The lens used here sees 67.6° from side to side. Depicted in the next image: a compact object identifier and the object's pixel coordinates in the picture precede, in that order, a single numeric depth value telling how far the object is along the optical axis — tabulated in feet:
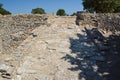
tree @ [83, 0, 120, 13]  29.63
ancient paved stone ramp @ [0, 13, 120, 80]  8.91
